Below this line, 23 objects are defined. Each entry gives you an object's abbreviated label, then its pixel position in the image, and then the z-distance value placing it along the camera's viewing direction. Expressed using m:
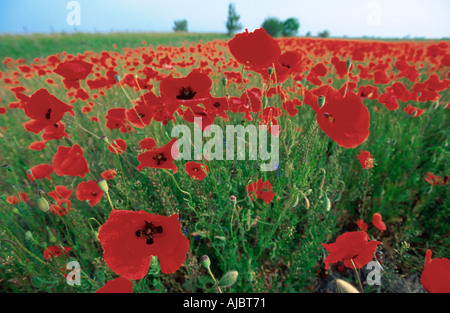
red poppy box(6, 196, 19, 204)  0.78
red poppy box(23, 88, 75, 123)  0.65
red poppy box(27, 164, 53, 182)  0.76
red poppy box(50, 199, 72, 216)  0.72
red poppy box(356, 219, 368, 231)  0.78
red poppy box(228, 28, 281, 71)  0.62
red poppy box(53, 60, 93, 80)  0.71
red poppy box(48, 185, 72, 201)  0.76
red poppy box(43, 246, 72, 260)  0.72
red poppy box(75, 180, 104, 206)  0.73
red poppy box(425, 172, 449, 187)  0.81
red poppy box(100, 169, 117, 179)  0.78
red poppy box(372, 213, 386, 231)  0.72
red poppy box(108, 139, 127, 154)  0.76
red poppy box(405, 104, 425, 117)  1.01
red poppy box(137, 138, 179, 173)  0.66
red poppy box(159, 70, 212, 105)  0.64
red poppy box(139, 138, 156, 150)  0.71
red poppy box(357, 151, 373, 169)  0.78
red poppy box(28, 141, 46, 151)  0.80
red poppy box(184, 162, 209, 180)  0.67
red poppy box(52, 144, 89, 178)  0.70
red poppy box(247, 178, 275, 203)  0.69
